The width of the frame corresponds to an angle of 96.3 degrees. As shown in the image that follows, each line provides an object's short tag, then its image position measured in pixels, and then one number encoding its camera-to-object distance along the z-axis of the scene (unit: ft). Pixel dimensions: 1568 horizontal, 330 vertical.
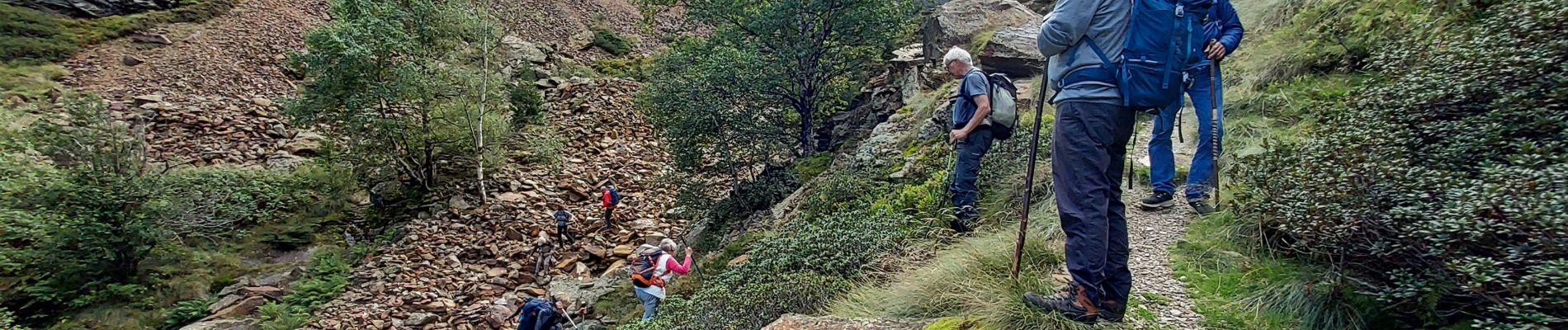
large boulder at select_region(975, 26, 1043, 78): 34.71
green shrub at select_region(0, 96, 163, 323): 31.96
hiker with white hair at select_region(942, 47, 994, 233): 15.07
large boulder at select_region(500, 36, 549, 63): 70.54
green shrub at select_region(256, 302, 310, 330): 32.71
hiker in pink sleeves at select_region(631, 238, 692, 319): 25.39
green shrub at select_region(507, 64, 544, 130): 57.41
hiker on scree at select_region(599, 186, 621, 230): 44.80
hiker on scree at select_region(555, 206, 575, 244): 42.37
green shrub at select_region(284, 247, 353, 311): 35.51
